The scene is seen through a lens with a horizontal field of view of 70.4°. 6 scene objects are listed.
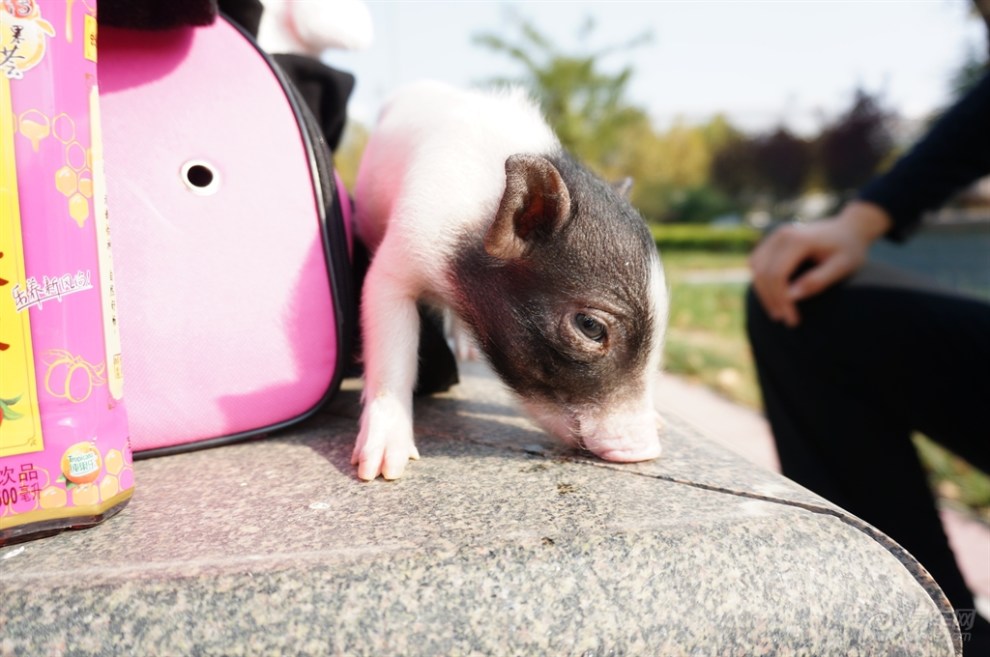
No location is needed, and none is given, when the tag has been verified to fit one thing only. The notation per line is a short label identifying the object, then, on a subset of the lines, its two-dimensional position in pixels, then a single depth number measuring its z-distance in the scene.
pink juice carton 0.19
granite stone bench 0.17
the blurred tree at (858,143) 14.59
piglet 0.26
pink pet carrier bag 0.26
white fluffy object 0.38
